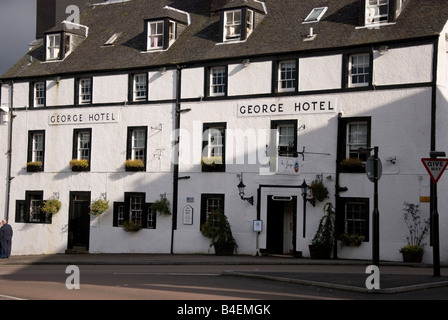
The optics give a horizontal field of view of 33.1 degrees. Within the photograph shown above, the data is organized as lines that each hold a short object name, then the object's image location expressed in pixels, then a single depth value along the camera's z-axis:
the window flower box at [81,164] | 35.41
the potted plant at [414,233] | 26.23
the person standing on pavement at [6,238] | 32.34
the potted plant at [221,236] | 30.48
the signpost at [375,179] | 19.00
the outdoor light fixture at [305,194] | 28.92
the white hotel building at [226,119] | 27.44
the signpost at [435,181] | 19.21
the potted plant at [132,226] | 33.31
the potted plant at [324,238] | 28.12
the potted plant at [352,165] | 27.95
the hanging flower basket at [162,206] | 32.44
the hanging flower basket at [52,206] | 35.81
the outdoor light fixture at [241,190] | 30.53
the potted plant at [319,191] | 28.56
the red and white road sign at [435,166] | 19.53
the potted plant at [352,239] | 27.73
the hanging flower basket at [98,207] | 34.38
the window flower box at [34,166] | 36.91
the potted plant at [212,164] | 31.52
